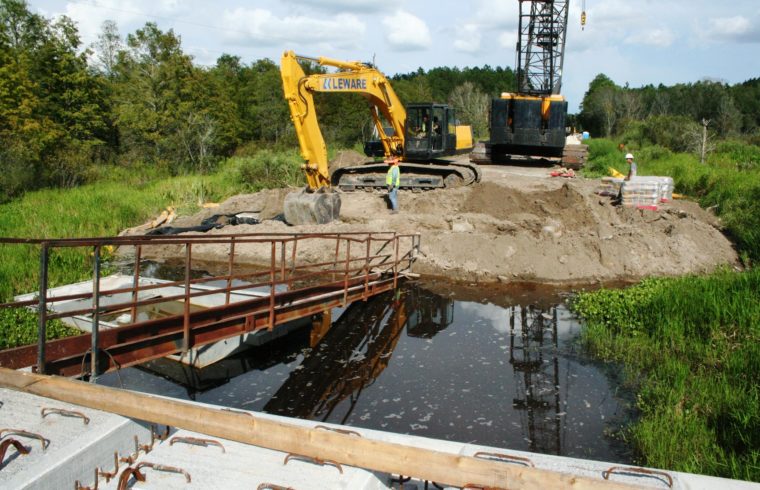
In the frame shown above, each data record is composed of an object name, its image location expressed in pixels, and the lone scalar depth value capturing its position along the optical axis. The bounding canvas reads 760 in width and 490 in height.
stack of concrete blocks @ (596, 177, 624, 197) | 17.79
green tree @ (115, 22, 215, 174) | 31.91
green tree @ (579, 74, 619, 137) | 51.47
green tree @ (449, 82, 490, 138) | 49.28
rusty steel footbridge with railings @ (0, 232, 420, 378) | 5.36
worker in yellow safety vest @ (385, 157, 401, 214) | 17.19
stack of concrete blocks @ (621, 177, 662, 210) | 15.77
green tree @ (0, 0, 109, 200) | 23.02
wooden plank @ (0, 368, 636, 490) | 3.13
